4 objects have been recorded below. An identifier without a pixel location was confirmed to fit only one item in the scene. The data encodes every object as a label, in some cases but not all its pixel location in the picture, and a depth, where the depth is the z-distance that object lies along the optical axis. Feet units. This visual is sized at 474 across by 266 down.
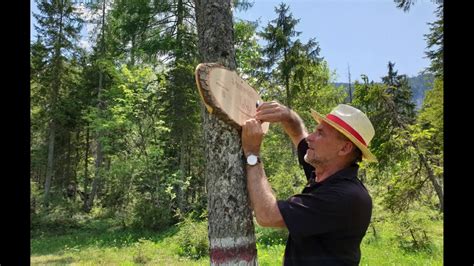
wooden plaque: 7.32
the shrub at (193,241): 34.53
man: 6.91
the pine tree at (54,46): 67.92
